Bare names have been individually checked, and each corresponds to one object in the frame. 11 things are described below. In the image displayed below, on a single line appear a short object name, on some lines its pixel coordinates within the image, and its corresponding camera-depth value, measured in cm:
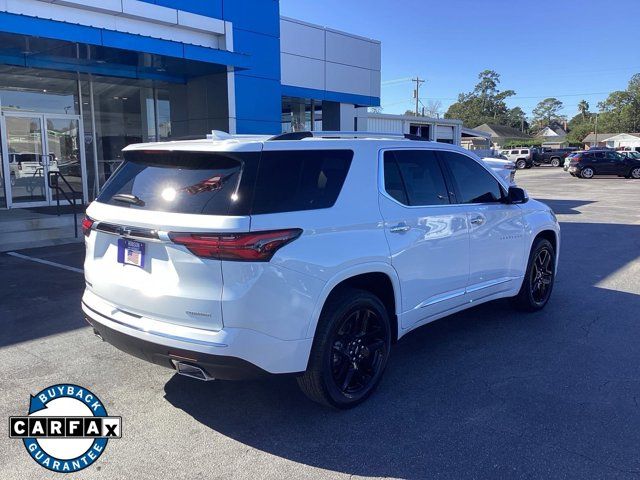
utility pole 7256
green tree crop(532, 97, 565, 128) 15675
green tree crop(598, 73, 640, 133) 10402
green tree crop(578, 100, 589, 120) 15010
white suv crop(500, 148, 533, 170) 5009
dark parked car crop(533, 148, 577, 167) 5144
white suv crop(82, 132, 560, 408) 319
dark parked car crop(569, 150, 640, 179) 3312
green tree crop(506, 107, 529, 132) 13862
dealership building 1120
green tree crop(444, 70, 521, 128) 13101
